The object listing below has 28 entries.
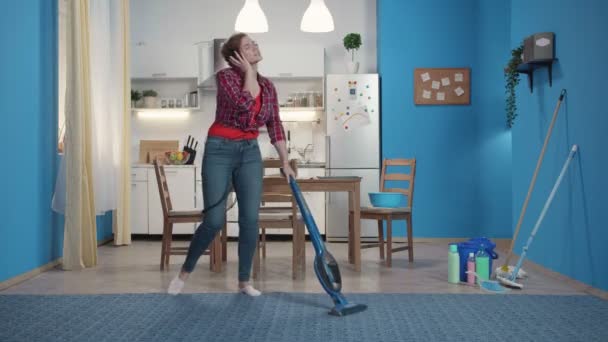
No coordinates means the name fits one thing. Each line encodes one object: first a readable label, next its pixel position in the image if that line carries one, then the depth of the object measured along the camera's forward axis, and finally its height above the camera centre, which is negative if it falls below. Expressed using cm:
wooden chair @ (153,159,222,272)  459 -50
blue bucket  414 -60
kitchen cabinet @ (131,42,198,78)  700 +105
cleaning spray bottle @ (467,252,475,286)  407 -71
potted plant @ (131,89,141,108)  708 +65
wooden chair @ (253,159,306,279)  429 -46
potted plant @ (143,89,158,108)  706 +63
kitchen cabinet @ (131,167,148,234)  678 -54
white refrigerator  666 +11
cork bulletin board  664 +73
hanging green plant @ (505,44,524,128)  478 +62
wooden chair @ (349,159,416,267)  495 -45
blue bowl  507 -34
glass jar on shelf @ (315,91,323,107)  703 +61
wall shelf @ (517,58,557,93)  438 +64
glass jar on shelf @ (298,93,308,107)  702 +60
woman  341 +6
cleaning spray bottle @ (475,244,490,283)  408 -69
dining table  441 -21
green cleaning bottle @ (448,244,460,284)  413 -70
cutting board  724 +9
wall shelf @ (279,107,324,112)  700 +52
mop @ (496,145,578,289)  393 -45
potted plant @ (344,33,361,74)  686 +120
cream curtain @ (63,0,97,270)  471 +8
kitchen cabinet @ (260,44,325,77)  694 +104
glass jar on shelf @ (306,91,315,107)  703 +62
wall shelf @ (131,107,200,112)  703 +52
